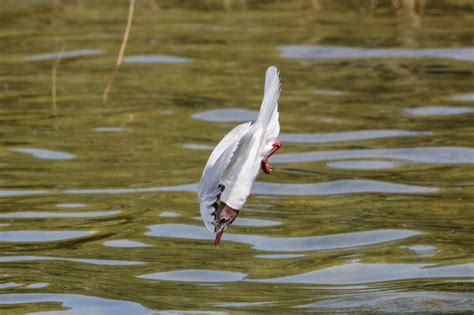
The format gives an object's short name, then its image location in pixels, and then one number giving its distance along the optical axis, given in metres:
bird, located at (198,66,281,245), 9.87
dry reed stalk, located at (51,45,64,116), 19.73
